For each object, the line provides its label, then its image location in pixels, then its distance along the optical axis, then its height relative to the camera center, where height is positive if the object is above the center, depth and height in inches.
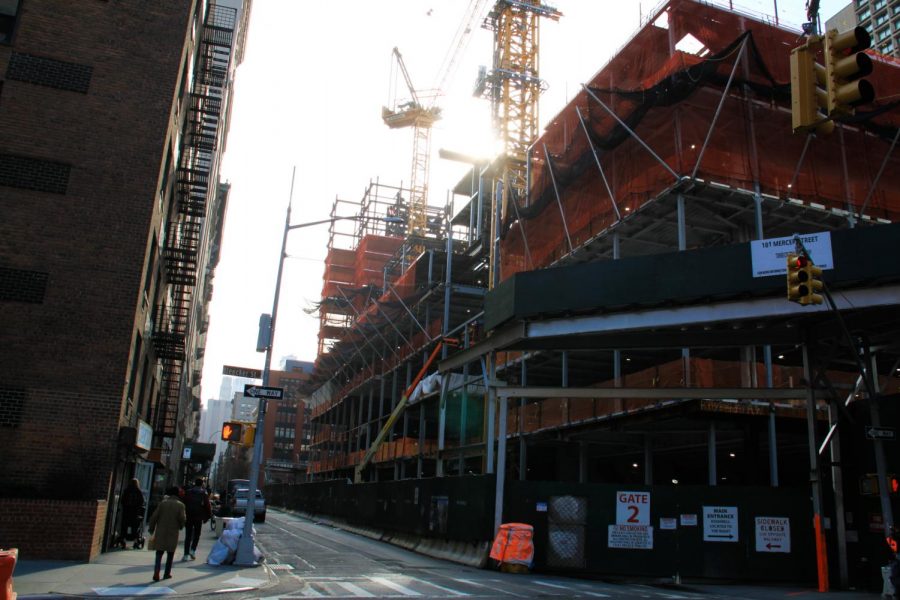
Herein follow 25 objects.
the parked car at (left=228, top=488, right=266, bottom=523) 1554.1 -64.0
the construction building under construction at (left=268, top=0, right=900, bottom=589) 664.4 +172.5
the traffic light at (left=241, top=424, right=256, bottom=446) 713.0 +35.9
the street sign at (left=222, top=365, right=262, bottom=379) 765.9 +100.4
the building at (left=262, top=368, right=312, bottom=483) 5467.5 +337.3
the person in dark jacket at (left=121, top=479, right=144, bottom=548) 780.0 -42.2
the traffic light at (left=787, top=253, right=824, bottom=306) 478.6 +140.1
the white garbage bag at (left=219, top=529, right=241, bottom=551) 648.4 -54.1
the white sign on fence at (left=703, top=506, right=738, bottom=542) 695.1 -20.6
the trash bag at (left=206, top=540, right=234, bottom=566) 639.1 -67.9
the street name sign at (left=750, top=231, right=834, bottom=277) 618.8 +203.3
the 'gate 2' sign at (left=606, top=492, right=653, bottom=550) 709.9 -25.9
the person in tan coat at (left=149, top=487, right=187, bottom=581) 519.5 -37.1
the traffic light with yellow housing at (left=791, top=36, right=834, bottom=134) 309.0 +167.3
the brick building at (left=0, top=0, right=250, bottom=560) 653.9 +202.6
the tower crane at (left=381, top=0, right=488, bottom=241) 3777.1 +1797.0
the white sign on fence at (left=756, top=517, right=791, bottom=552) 689.6 -26.2
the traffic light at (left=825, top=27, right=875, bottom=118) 302.5 +172.2
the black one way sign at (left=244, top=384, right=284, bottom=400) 678.5 +72.0
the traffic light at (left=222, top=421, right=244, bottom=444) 726.5 +39.5
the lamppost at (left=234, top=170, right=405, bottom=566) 642.8 -5.0
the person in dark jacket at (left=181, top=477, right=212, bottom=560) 684.7 -36.3
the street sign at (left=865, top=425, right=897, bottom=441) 580.4 +57.5
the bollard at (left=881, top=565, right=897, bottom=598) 526.9 -50.2
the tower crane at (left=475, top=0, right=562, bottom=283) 2202.3 +1183.7
